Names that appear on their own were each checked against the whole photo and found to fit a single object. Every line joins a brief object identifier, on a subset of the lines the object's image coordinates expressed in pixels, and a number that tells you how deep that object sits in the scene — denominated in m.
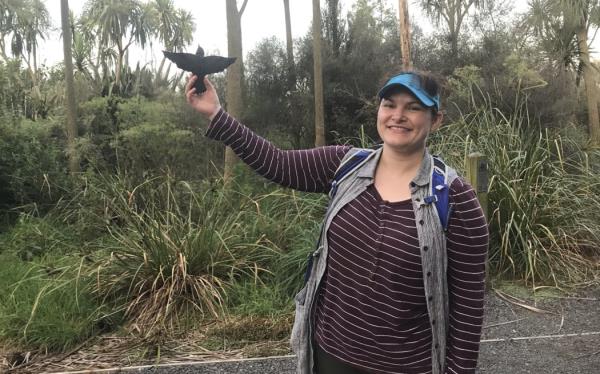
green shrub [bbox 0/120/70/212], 7.76
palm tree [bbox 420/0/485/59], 14.47
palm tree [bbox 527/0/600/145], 13.20
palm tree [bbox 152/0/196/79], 30.88
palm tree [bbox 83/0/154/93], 26.66
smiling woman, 1.47
